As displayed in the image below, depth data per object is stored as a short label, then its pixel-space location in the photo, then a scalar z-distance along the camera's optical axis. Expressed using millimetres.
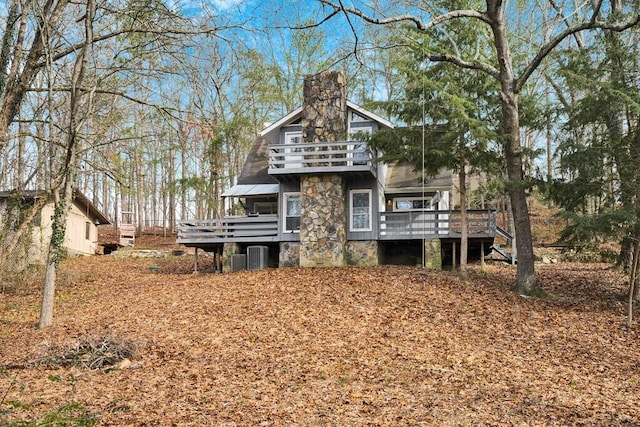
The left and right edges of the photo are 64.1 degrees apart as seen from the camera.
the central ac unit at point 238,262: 18500
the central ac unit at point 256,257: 18250
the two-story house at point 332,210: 17266
